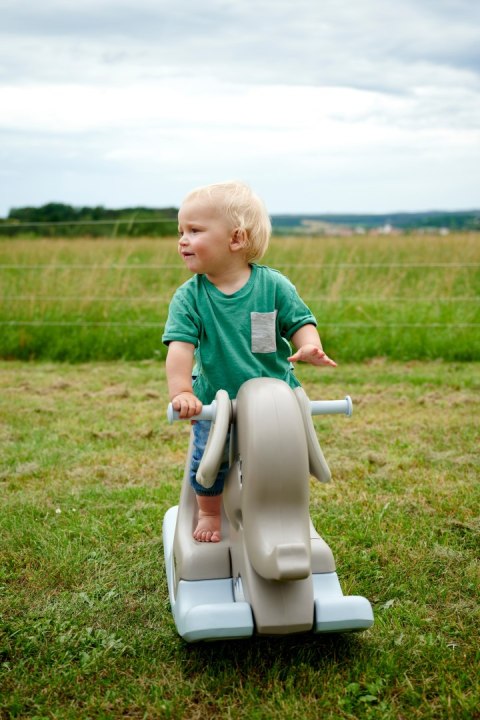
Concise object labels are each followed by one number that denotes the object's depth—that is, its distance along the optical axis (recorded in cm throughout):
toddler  263
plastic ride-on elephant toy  227
